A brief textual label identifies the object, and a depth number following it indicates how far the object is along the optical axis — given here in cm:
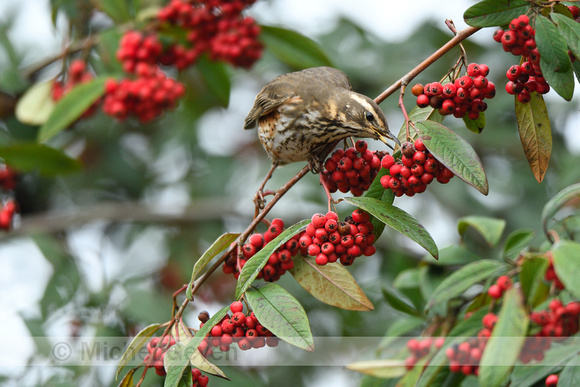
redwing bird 528
